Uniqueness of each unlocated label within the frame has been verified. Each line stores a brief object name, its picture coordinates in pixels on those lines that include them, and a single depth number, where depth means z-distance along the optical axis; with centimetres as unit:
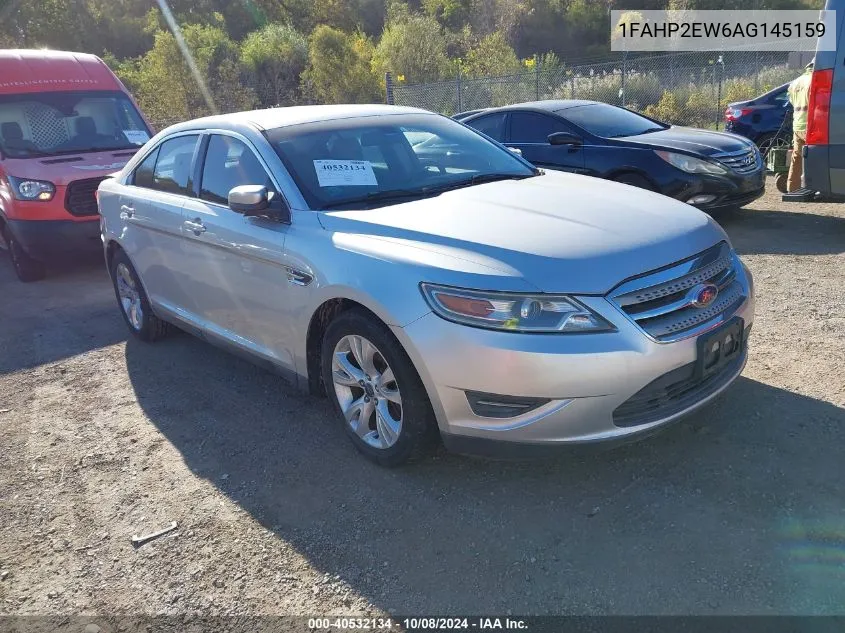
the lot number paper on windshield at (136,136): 857
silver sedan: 285
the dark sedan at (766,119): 1111
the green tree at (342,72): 2289
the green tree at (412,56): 2444
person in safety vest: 781
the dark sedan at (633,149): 753
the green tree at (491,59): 2422
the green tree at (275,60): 3025
